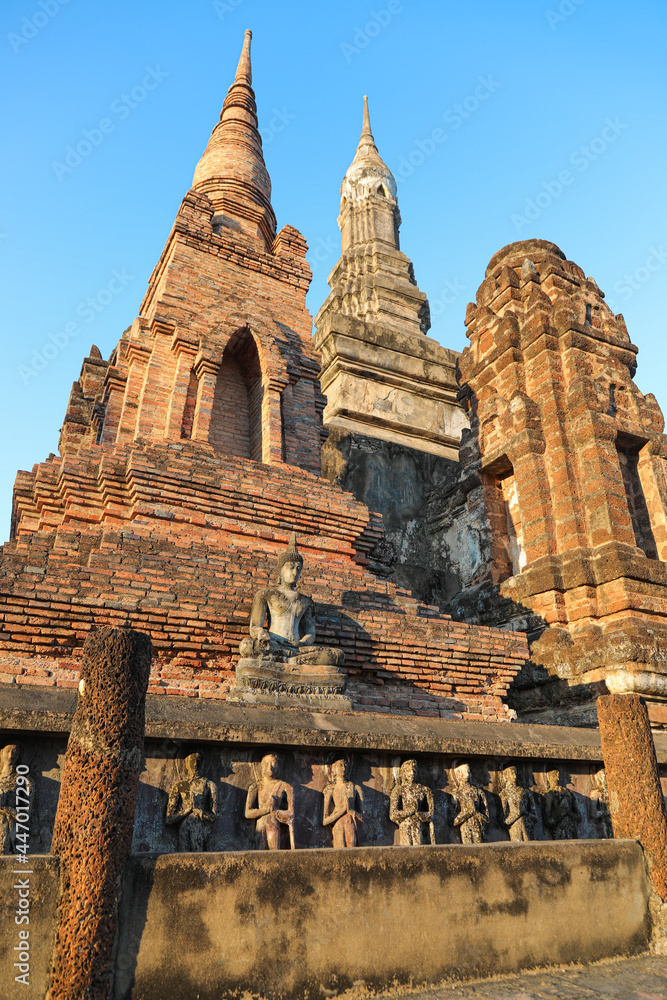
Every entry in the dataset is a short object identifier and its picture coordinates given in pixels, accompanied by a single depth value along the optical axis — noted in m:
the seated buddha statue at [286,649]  6.57
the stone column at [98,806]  2.71
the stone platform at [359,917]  2.93
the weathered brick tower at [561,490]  9.59
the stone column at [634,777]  4.48
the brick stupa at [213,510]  6.95
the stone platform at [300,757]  3.99
